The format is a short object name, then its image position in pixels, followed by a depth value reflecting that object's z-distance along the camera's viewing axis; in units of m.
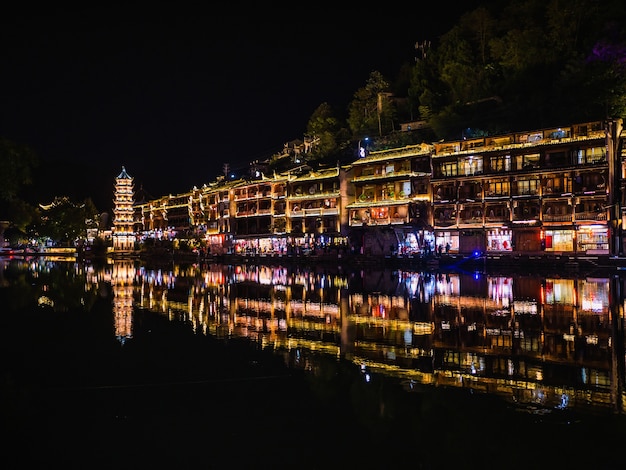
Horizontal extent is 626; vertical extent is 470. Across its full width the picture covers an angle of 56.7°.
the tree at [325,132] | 91.28
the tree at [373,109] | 85.41
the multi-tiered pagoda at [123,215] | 108.69
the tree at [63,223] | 118.88
